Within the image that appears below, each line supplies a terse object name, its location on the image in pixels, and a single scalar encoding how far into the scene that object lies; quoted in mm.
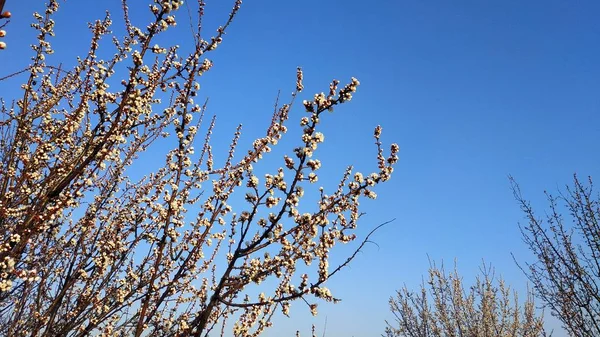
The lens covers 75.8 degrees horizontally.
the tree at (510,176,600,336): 7555
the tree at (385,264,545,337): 11492
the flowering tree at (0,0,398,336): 3475
